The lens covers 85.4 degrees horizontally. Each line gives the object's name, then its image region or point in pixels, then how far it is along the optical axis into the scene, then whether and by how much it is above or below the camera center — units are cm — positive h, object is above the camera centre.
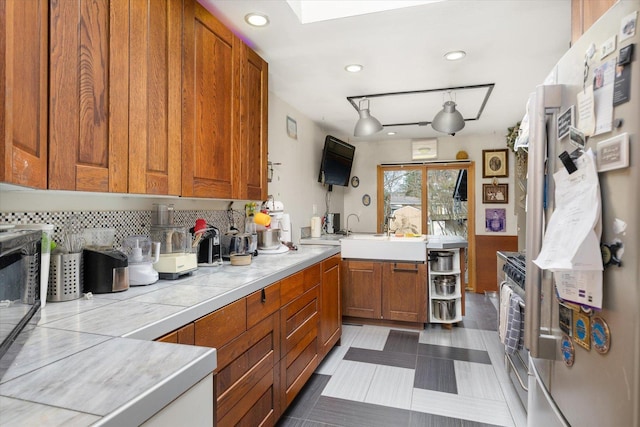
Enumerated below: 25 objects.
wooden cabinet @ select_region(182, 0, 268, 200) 172 +60
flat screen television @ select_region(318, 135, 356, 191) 439 +73
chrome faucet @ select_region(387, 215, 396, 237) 400 -7
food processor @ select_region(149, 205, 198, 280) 164 -16
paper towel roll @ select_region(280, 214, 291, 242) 305 -11
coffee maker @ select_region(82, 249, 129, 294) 137 -22
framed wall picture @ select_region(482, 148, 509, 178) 505 +79
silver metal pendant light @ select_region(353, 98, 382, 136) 329 +87
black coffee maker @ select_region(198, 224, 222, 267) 202 -19
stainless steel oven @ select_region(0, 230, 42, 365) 77 -18
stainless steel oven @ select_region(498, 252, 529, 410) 188 -72
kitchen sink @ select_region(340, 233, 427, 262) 346 -32
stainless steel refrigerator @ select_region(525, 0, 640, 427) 78 -7
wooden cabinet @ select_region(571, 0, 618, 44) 117 +77
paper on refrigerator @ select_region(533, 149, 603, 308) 89 -5
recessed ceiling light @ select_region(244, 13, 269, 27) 195 +113
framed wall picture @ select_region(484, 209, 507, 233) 509 -4
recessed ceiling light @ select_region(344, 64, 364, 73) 265 +115
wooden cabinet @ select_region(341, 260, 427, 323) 348 -76
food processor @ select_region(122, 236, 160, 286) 152 -19
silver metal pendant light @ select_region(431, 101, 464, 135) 305 +86
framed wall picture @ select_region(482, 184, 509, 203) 508 +36
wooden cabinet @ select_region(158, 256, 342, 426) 134 -65
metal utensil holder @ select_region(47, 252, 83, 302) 125 -23
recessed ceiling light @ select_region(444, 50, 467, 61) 240 +114
